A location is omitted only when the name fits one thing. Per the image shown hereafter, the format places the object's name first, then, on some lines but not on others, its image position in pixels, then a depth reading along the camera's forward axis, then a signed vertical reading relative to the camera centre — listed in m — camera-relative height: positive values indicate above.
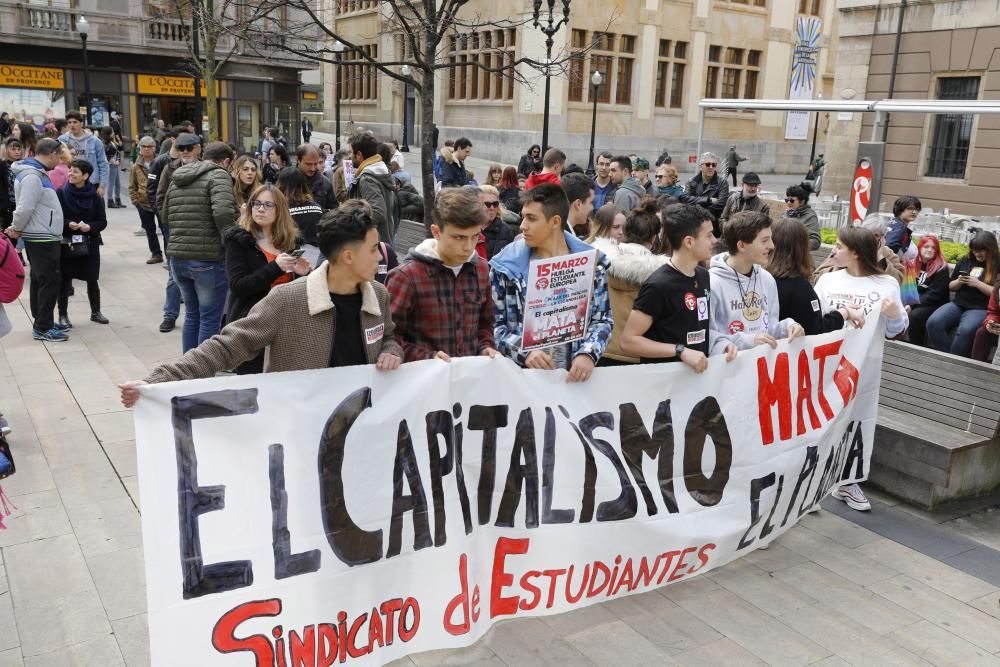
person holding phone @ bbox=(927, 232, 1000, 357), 7.30 -1.15
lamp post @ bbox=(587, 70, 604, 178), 29.78 +2.36
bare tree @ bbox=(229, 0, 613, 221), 8.15 +0.87
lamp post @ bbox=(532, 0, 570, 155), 17.14 +2.76
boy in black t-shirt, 4.54 -0.76
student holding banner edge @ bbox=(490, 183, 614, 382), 4.24 -0.63
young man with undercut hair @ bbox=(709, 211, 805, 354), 4.82 -0.76
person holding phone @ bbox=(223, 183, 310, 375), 5.34 -0.64
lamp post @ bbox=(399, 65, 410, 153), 35.95 +0.41
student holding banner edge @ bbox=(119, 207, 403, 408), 3.63 -0.74
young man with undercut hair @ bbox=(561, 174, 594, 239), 5.45 -0.29
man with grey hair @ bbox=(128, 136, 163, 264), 12.61 -0.82
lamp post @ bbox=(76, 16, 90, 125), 27.34 +3.00
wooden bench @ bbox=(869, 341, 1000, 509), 5.69 -1.75
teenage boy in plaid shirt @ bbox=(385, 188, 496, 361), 3.96 -0.67
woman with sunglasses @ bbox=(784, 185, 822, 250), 9.19 -0.50
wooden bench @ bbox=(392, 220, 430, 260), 11.83 -1.24
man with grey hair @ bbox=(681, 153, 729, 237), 10.78 -0.42
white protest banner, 3.17 -1.48
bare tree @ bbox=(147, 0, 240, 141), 15.84 +1.73
